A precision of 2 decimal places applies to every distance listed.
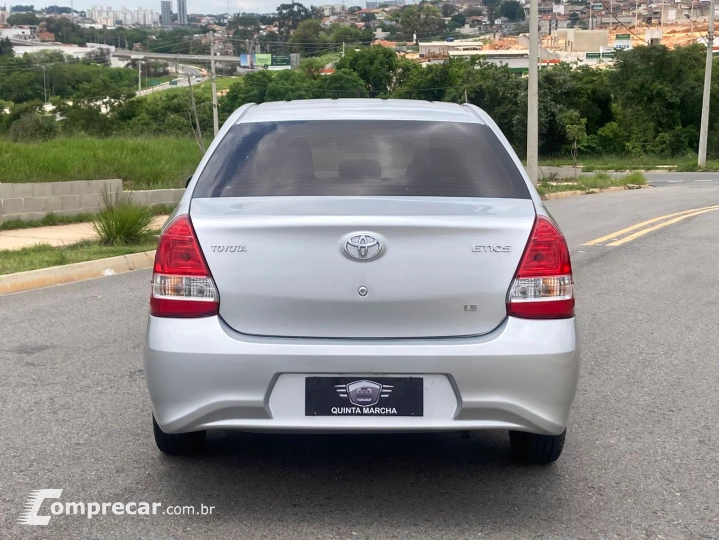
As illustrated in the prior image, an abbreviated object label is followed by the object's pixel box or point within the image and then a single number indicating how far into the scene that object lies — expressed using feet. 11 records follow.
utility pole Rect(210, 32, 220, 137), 144.14
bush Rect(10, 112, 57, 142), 78.95
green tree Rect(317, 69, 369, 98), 227.20
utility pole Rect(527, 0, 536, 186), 76.18
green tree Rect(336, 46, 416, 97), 256.32
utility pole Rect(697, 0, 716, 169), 139.13
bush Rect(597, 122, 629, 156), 207.51
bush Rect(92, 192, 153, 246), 41.60
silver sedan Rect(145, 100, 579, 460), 12.89
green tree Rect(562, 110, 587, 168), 189.29
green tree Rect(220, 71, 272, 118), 194.49
